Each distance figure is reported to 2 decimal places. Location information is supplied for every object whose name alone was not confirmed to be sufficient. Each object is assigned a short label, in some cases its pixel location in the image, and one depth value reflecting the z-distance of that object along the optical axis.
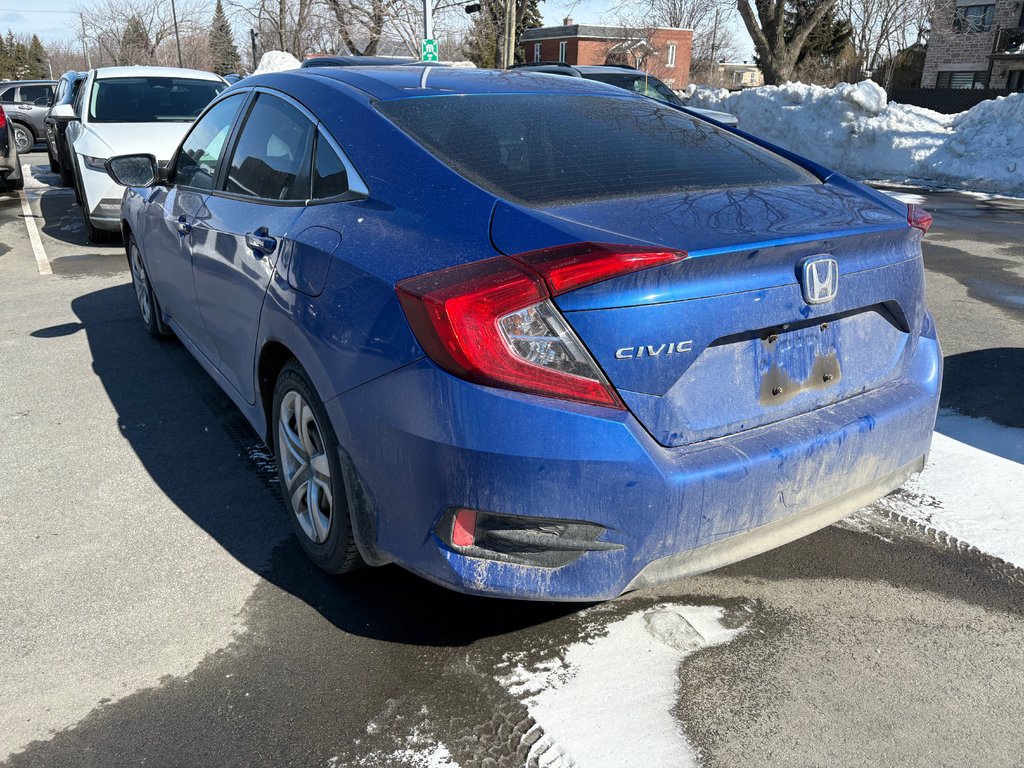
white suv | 8.95
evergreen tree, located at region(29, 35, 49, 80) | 81.94
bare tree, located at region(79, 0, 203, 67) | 59.16
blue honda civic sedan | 2.12
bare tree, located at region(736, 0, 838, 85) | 27.62
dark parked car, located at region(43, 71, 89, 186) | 13.16
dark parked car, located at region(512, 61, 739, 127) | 13.91
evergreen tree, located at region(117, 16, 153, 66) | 58.94
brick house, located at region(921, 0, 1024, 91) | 45.88
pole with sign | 16.69
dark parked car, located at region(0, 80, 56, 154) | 21.27
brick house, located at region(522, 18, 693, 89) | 60.66
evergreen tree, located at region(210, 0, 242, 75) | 60.53
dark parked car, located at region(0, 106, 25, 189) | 13.12
